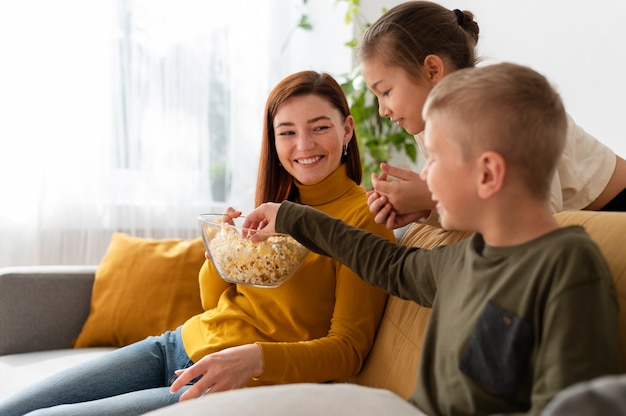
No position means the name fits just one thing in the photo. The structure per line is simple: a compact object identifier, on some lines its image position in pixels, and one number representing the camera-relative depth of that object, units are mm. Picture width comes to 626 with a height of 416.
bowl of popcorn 1547
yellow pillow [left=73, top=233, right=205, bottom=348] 2488
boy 953
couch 1005
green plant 3488
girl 1533
